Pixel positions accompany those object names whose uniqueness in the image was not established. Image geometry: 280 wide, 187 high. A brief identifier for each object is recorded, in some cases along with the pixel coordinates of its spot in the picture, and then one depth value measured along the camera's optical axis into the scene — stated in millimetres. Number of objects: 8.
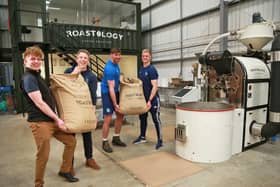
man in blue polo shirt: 2771
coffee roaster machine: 2625
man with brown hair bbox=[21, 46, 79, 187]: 1670
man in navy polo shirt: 2957
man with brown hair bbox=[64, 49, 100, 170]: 2252
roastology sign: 7051
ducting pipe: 2396
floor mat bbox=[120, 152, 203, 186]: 2184
